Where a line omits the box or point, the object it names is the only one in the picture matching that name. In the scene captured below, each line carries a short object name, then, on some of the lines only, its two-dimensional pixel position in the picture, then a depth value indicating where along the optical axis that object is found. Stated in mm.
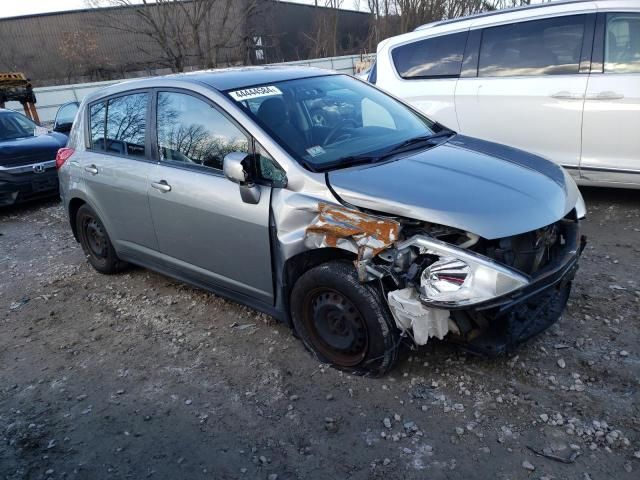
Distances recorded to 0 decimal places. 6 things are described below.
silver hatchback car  2627
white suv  4730
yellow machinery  12922
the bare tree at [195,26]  24297
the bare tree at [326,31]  29656
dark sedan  7762
